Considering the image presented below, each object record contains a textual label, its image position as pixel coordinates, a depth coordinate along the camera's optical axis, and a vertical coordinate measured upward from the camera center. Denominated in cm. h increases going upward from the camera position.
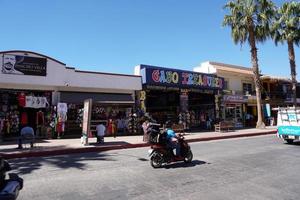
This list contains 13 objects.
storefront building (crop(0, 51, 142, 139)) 1834 +214
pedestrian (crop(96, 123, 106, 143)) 1650 -42
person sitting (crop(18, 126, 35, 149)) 1371 -36
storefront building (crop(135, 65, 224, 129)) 2362 +268
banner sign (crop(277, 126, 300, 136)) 1532 -46
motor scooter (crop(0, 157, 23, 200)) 352 -73
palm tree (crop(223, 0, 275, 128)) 2721 +907
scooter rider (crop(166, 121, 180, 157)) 1022 -56
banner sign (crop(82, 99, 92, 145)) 1545 +24
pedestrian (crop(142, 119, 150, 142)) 1705 -75
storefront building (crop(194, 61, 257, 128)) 3148 +305
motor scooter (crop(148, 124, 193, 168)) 992 -92
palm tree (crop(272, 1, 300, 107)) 3075 +995
